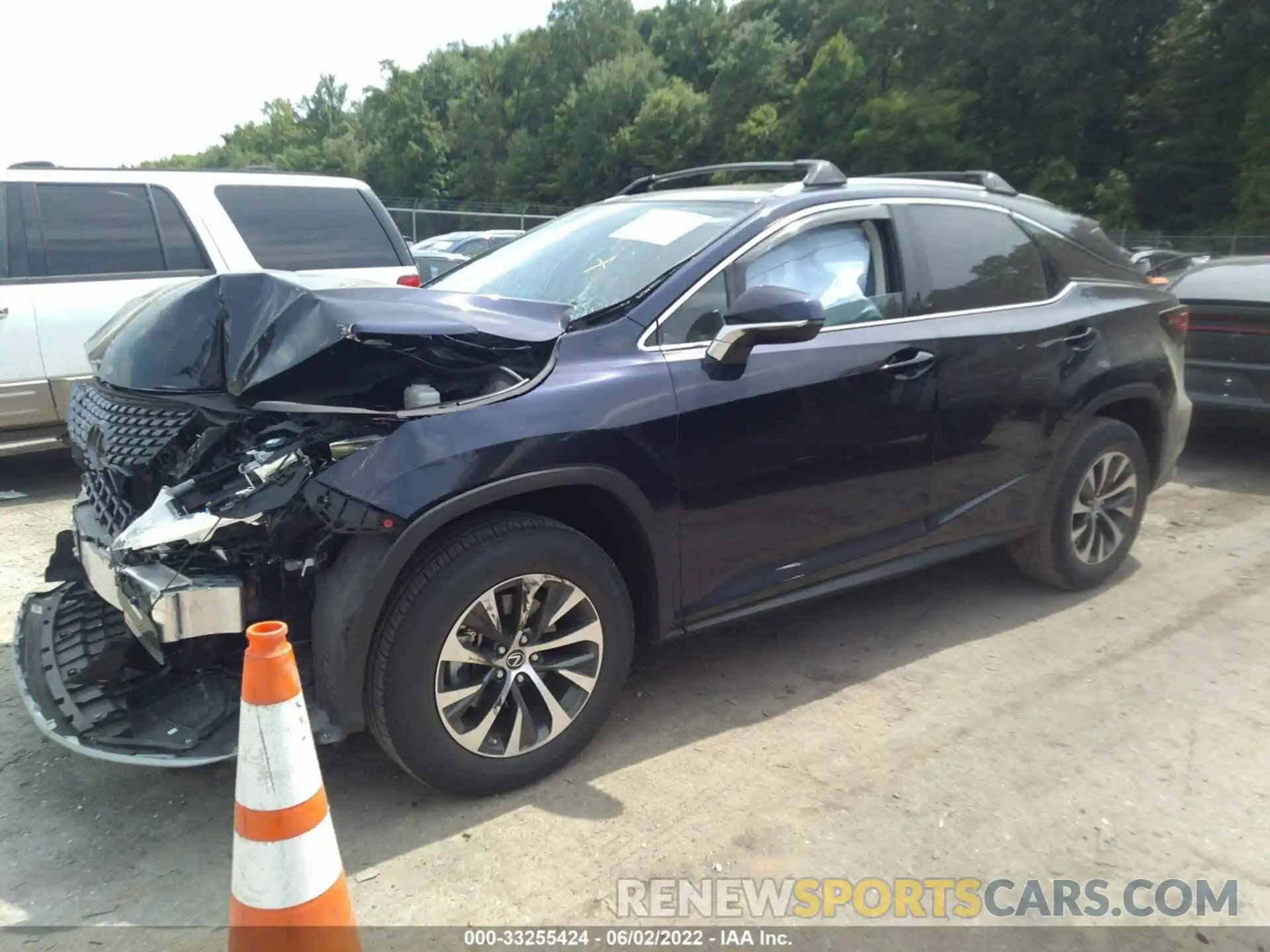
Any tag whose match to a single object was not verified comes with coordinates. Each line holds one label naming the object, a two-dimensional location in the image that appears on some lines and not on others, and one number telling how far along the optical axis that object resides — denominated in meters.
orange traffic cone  1.99
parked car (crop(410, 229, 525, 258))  22.03
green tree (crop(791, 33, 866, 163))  47.69
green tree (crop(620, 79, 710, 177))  56.16
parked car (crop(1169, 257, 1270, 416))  6.71
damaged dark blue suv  2.64
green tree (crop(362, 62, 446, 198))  72.75
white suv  5.87
